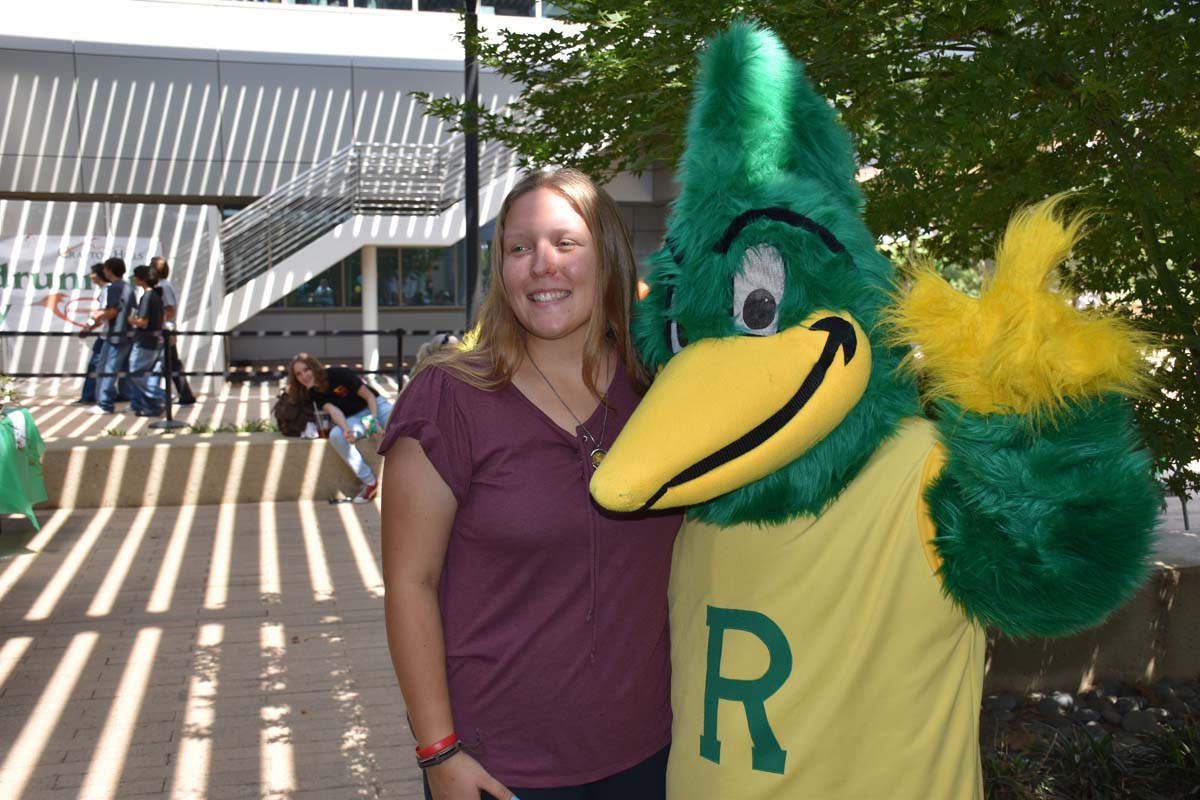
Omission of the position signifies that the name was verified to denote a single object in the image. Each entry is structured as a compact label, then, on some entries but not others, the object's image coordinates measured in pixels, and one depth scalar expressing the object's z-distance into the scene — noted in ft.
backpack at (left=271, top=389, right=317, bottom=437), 30.45
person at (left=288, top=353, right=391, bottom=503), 29.50
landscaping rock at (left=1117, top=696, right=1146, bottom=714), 15.59
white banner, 50.67
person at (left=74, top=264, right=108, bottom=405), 41.78
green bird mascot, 5.02
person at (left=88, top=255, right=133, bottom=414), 39.45
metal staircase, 55.26
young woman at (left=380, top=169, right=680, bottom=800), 6.16
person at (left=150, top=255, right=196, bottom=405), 40.22
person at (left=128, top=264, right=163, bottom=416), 37.50
